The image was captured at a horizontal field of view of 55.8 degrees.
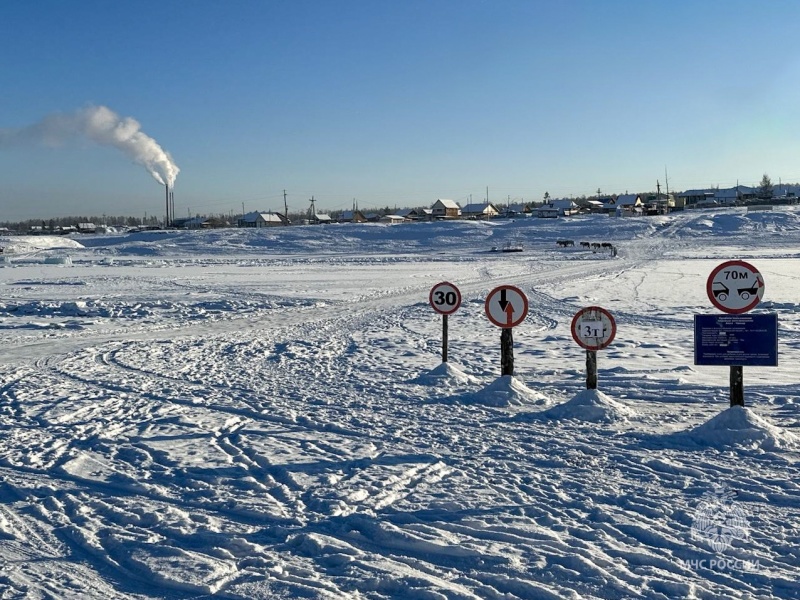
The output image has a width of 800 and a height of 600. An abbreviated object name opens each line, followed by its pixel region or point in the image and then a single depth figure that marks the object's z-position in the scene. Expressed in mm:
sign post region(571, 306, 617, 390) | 8516
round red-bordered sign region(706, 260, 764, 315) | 7324
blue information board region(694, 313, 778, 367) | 7346
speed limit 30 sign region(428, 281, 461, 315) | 11125
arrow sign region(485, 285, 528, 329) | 9484
